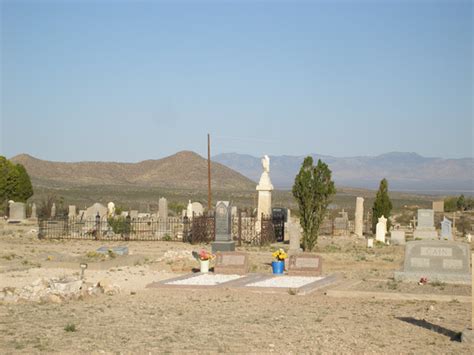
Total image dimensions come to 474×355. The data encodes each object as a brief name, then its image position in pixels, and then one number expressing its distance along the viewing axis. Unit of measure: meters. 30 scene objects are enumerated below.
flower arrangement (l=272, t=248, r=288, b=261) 21.39
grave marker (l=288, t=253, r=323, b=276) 20.92
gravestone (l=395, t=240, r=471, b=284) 19.55
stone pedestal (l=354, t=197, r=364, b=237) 38.22
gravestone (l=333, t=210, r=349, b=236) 40.22
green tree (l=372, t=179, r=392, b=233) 39.47
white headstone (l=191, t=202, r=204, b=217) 42.94
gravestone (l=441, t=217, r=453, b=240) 34.53
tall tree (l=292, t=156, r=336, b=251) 29.52
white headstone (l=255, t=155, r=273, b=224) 35.00
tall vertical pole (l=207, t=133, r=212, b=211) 41.96
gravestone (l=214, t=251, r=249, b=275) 21.52
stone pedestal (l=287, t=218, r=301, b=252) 28.94
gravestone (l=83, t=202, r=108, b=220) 39.98
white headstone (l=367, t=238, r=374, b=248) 31.70
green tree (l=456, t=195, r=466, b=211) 63.55
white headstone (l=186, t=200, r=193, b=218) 40.53
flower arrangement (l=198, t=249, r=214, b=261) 21.75
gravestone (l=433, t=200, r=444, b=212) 40.69
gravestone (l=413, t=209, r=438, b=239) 34.91
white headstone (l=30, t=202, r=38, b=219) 48.58
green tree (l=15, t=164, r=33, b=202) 52.44
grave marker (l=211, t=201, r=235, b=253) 28.55
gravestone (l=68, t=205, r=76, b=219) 44.32
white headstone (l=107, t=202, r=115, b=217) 42.12
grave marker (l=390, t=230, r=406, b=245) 33.81
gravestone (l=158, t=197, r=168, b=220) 38.75
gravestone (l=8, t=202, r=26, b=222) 45.12
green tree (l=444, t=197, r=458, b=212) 63.50
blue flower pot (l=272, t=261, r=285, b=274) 21.34
